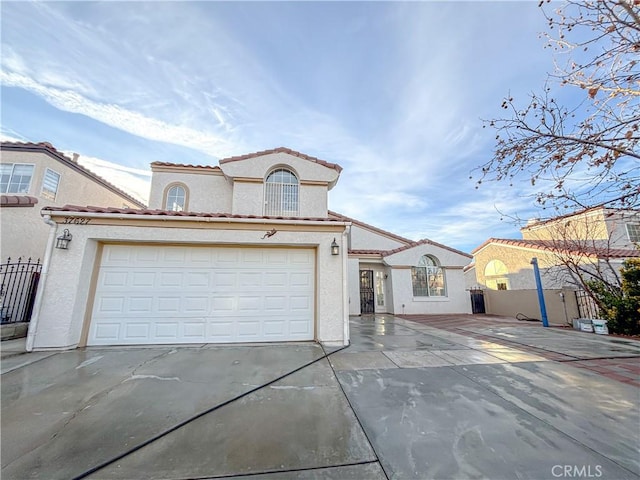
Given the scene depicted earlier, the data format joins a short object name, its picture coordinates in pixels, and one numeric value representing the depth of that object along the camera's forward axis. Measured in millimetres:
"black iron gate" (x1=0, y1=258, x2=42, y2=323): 7830
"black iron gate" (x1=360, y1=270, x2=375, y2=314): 14999
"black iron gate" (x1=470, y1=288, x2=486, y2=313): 15852
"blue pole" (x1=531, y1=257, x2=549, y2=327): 10633
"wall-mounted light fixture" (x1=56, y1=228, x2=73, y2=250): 5996
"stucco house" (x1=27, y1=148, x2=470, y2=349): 6027
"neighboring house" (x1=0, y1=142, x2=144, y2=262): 9828
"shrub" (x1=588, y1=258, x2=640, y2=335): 8344
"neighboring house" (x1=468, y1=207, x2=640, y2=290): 11148
